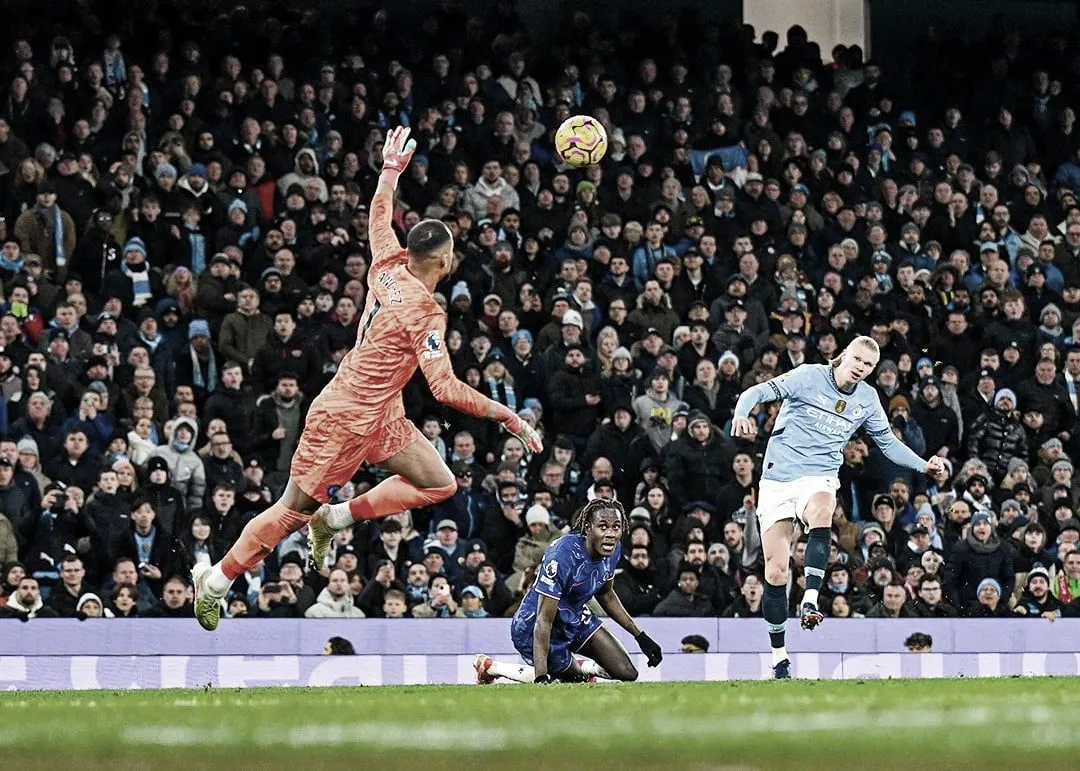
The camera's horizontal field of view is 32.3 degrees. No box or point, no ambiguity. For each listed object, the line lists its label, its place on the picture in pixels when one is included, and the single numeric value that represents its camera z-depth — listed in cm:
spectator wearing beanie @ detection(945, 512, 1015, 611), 1864
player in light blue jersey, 1345
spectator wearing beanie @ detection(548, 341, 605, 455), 1914
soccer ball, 1659
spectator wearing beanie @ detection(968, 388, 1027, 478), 2055
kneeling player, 1276
